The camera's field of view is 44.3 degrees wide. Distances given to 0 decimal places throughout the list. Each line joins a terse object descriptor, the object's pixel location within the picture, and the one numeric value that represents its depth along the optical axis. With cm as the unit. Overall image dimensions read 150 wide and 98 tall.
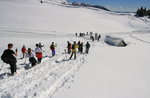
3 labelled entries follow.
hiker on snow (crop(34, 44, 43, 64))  1204
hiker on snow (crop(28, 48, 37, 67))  1128
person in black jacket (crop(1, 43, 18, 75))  897
